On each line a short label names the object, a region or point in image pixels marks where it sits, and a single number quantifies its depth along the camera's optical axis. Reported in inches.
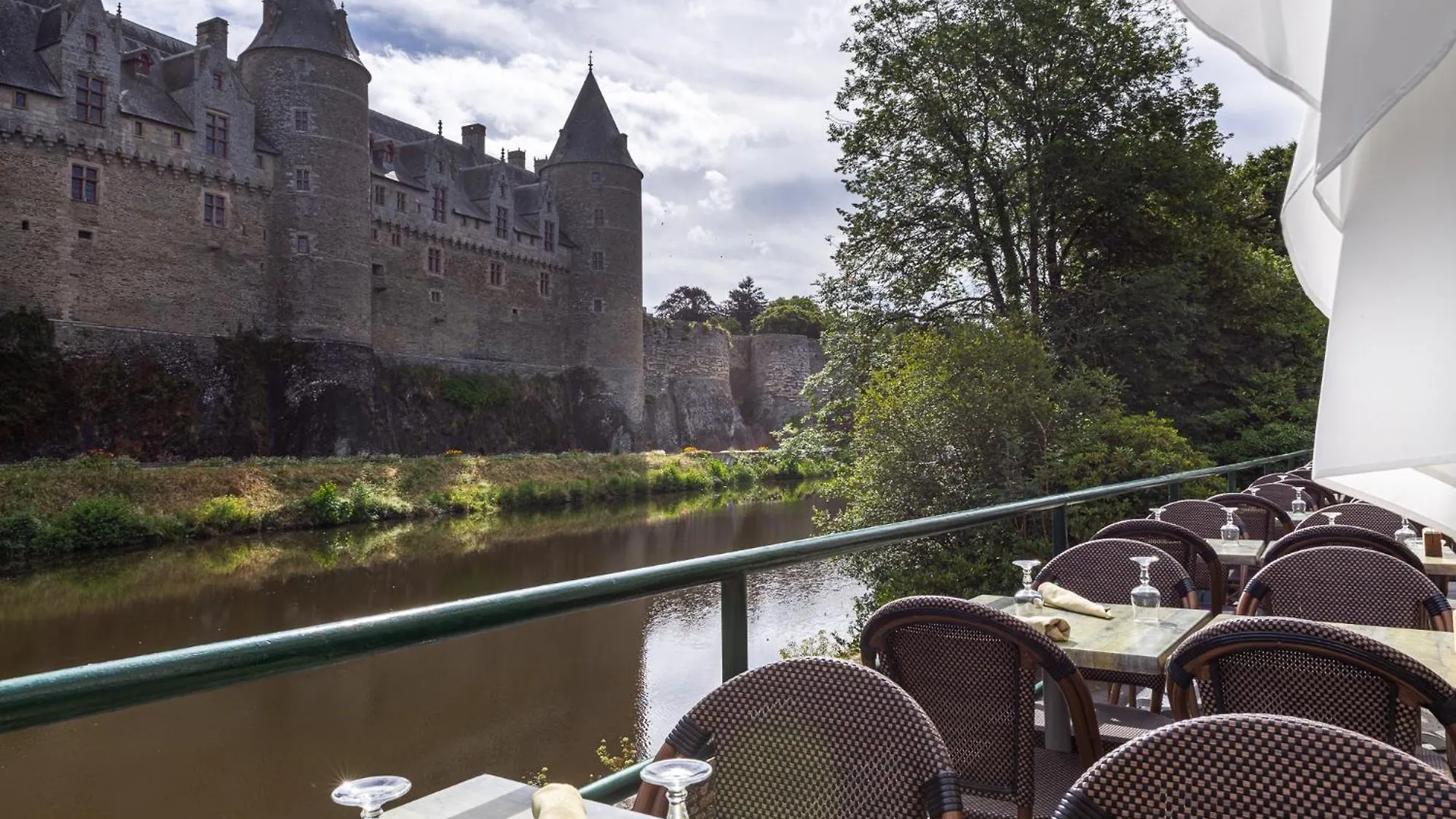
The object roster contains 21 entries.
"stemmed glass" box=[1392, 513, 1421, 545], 173.6
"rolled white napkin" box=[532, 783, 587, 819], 44.8
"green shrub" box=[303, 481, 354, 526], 740.0
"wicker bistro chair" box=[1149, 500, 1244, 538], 195.6
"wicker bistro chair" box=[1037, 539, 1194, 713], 122.8
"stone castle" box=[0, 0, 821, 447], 812.6
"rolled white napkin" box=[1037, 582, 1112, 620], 105.3
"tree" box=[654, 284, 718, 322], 2477.9
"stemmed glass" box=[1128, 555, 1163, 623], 110.8
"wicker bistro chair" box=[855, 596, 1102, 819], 78.5
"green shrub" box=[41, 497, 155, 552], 579.8
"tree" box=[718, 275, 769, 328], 2519.7
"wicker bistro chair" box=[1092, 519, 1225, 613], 141.2
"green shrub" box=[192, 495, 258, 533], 663.1
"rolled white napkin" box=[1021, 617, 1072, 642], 94.3
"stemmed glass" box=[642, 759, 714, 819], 44.3
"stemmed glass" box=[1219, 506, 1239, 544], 175.3
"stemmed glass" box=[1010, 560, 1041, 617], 107.0
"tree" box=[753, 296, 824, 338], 2262.6
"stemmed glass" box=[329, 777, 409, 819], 41.3
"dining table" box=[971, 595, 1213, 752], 89.4
